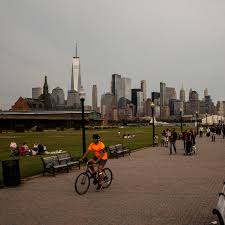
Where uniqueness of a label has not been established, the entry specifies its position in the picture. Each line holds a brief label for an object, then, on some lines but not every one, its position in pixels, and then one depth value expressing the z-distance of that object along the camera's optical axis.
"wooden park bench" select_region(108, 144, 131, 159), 17.86
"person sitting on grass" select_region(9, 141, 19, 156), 18.88
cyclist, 9.11
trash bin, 9.92
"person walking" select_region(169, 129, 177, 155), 20.33
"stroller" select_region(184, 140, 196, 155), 18.98
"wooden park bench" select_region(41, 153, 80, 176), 11.89
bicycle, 8.81
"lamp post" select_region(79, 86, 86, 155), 15.54
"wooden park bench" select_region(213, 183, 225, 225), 4.63
